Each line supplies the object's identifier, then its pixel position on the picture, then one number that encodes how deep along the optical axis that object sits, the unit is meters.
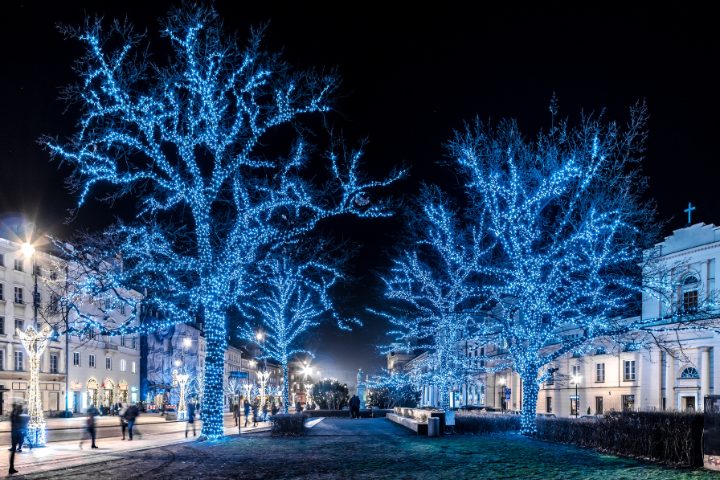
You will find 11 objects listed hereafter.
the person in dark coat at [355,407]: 46.66
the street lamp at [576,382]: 54.84
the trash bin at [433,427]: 25.52
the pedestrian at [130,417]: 25.66
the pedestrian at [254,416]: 38.96
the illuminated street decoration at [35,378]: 21.60
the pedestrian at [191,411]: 33.38
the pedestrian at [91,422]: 21.83
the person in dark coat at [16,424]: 16.10
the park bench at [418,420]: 26.30
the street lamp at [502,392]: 73.47
